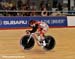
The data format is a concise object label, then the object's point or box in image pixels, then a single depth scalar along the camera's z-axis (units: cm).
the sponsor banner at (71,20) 2411
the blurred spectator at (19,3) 2524
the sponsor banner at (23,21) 2302
